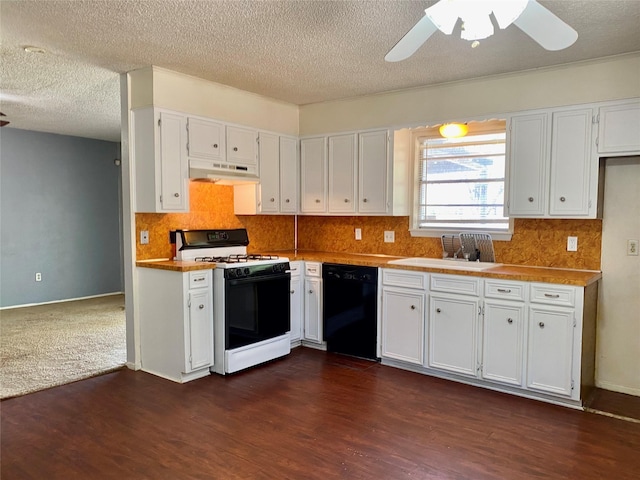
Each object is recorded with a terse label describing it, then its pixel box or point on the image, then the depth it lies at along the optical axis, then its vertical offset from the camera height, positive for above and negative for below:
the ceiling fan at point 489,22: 1.86 +0.84
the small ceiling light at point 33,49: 3.22 +1.19
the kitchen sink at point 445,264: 3.73 -0.37
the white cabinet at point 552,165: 3.39 +0.42
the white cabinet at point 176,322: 3.61 -0.81
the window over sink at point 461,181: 4.11 +0.36
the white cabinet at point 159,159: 3.72 +0.50
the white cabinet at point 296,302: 4.46 -0.79
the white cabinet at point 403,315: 3.82 -0.79
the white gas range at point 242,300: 3.77 -0.67
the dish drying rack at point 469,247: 3.98 -0.23
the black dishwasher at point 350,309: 4.11 -0.80
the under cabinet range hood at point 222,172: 3.96 +0.43
